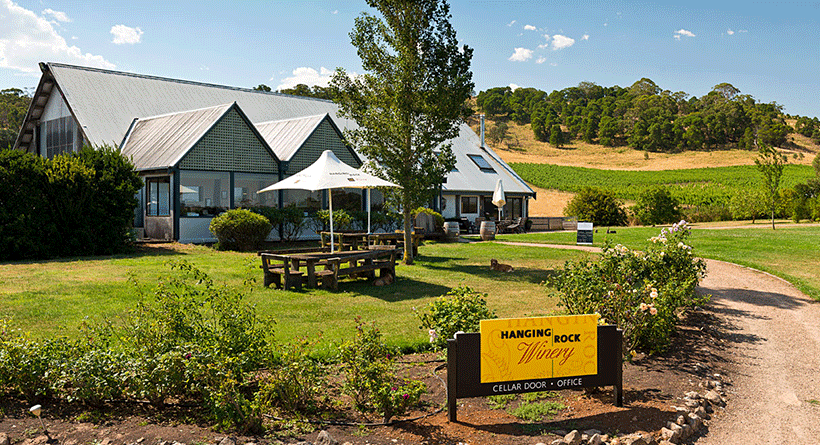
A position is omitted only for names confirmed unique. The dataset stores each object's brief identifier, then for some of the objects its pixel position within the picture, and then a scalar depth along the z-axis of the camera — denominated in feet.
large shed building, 69.67
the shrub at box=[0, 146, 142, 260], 51.85
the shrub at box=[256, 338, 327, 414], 16.76
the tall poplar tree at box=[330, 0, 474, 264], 54.08
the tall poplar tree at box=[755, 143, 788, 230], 109.91
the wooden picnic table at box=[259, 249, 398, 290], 38.14
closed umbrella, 108.68
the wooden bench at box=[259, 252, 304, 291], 38.01
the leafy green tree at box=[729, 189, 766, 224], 152.35
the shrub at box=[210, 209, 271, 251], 63.31
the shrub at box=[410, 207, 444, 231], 88.79
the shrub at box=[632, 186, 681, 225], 138.31
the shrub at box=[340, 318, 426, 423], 16.67
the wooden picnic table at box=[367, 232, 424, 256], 57.88
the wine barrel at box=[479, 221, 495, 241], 90.68
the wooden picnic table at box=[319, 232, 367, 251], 55.16
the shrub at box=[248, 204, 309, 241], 72.13
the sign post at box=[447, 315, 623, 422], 16.99
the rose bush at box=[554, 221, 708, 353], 23.20
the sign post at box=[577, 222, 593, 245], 72.79
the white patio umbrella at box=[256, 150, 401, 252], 46.06
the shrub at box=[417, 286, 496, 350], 21.22
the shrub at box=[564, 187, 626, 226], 139.61
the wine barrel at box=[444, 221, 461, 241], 85.05
